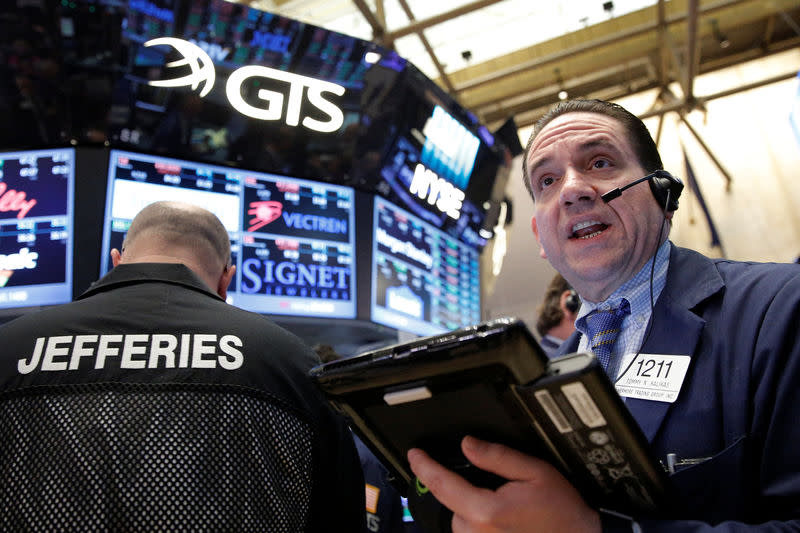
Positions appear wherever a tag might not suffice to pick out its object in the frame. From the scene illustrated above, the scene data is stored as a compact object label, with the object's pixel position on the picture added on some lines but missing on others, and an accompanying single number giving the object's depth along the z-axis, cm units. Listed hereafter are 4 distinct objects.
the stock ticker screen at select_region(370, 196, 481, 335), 364
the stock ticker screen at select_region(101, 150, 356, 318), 323
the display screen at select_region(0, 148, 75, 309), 300
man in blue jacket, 85
